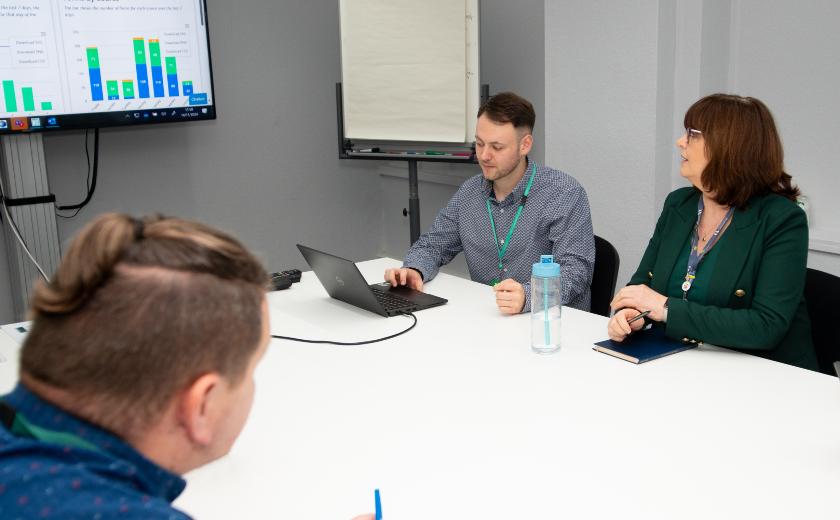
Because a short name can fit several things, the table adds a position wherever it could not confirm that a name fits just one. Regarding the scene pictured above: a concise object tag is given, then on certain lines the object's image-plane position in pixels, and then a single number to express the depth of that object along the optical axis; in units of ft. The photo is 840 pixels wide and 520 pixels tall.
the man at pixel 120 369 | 2.33
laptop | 7.39
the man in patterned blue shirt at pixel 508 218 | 8.43
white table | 4.17
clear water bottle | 6.36
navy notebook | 6.07
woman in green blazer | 6.13
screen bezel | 11.37
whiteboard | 11.75
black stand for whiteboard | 12.82
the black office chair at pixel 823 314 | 6.35
